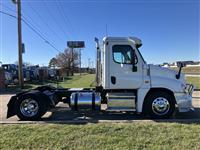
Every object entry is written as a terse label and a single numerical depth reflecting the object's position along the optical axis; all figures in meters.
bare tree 33.75
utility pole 11.23
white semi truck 4.53
